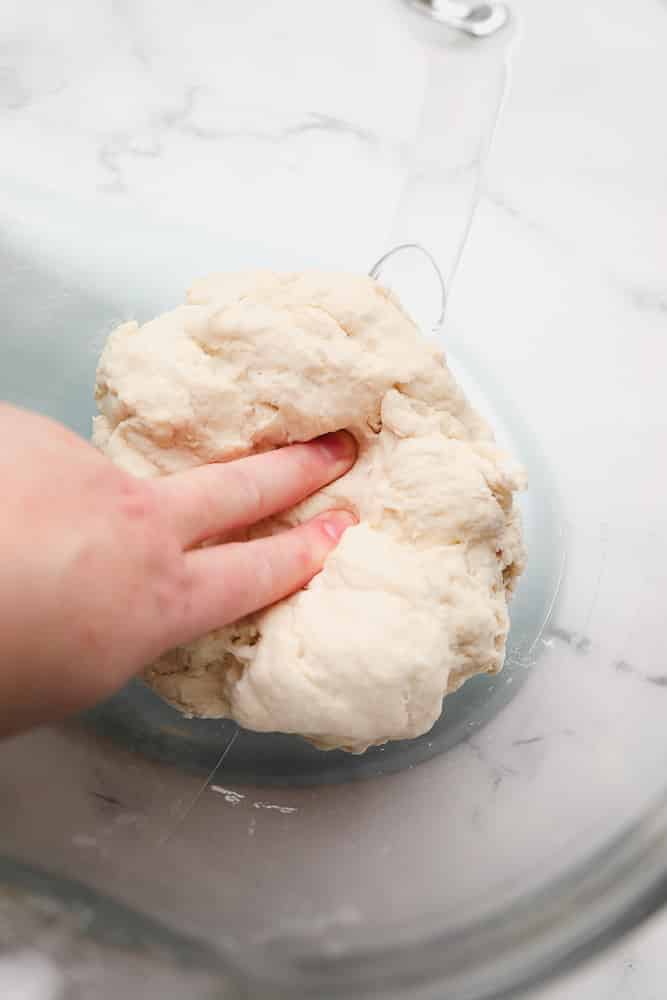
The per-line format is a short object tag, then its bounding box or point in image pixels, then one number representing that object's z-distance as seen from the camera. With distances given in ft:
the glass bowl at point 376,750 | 2.49
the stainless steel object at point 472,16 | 3.22
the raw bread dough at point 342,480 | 2.43
